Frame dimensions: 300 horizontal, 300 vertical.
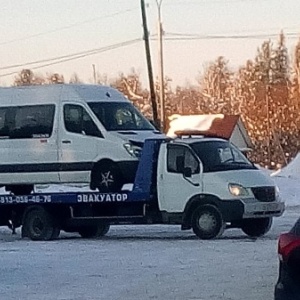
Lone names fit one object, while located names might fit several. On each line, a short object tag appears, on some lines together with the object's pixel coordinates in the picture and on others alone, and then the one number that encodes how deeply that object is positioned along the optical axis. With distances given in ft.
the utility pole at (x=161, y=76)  166.09
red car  30.81
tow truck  73.92
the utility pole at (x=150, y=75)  149.79
